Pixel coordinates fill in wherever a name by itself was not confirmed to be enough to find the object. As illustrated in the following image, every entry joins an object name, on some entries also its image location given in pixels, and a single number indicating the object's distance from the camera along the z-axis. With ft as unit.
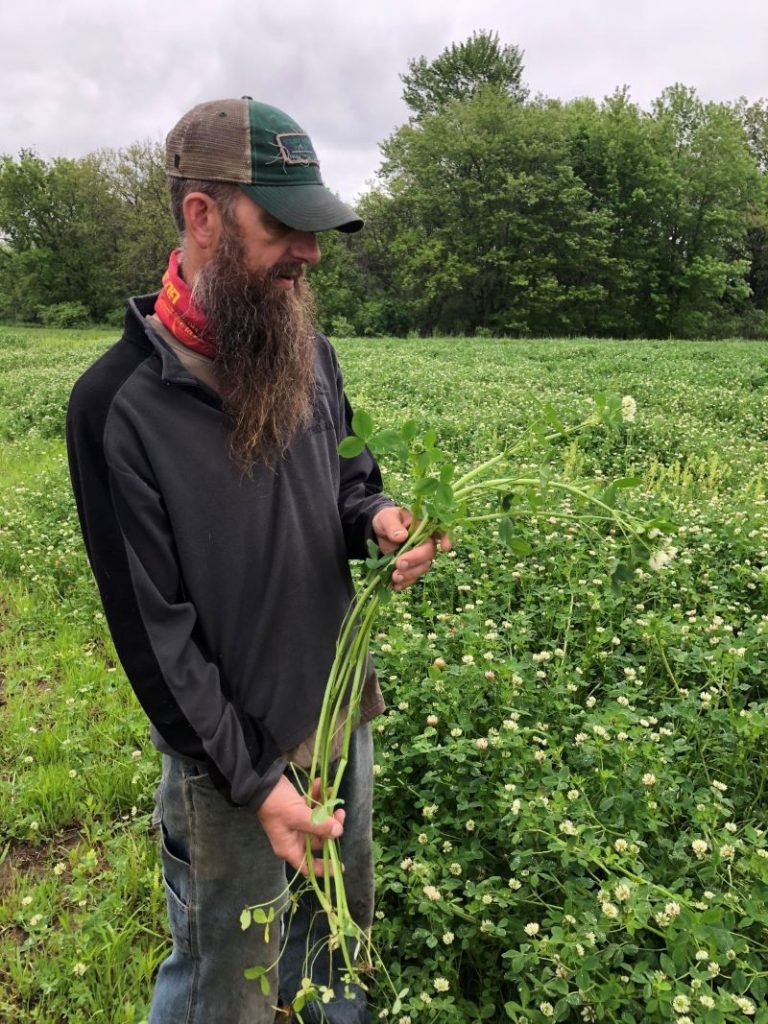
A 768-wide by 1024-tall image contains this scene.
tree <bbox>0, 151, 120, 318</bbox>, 152.35
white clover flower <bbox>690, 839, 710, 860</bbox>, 6.30
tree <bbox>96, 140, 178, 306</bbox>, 144.36
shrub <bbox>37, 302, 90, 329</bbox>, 145.38
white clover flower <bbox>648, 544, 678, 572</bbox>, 5.05
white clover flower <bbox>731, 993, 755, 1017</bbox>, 5.14
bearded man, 4.71
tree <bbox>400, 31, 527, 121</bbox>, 150.30
